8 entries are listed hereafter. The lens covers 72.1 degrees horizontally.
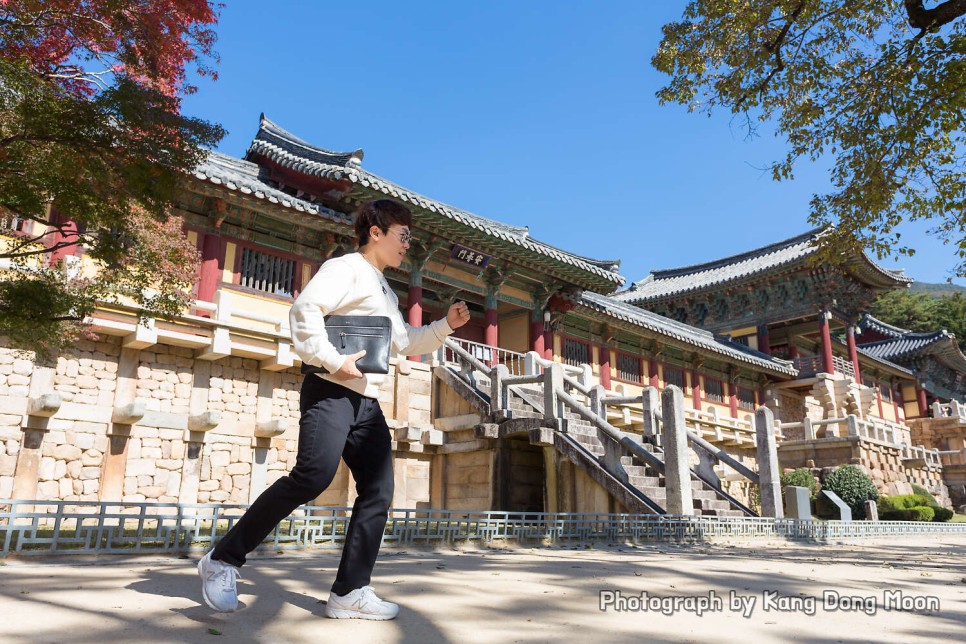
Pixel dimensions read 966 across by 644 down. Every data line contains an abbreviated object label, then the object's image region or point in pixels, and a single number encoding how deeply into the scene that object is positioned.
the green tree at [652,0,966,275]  8.81
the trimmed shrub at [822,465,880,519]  17.78
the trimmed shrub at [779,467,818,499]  18.89
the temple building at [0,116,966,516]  9.59
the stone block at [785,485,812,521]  11.73
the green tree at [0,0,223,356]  5.21
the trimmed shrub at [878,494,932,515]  18.61
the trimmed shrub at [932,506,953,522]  18.95
